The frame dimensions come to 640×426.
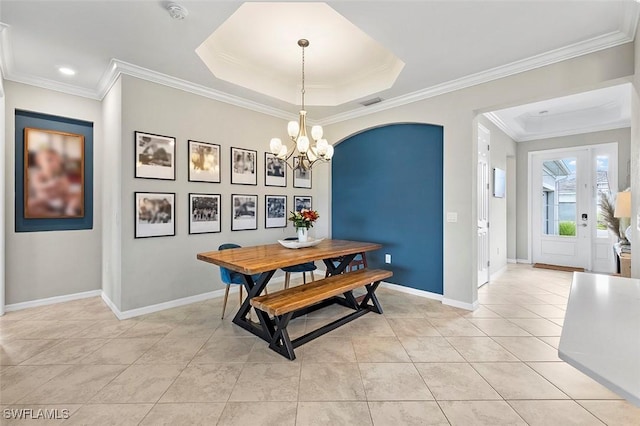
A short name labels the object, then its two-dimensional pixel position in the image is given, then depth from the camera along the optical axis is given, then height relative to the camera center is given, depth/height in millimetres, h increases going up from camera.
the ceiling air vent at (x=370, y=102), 3995 +1606
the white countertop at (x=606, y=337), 699 -401
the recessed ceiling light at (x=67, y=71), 3155 +1610
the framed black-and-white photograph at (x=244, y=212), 4012 +2
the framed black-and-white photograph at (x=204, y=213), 3590 -12
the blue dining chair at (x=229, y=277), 3074 -717
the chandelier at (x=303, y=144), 2984 +735
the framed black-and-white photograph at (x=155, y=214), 3168 -24
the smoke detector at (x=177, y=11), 2165 +1584
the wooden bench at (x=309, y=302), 2297 -762
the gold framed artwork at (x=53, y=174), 3412 +477
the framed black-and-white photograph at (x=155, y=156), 3178 +650
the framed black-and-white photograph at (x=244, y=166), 3988 +666
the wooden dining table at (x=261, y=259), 2412 -438
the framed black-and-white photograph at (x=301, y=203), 4824 +165
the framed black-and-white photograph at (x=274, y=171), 4391 +659
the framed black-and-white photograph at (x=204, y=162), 3576 +658
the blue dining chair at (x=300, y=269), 3748 -769
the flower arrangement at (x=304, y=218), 3264 -67
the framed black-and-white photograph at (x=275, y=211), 4414 +19
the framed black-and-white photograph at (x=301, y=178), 4805 +601
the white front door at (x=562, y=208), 5359 +92
